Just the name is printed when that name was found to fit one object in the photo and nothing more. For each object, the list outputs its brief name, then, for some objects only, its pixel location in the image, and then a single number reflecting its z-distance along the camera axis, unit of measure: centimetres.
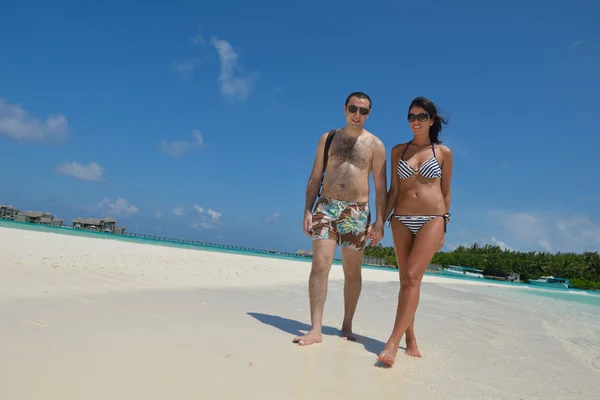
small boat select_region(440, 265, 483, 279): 6586
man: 400
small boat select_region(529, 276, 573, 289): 5975
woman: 359
